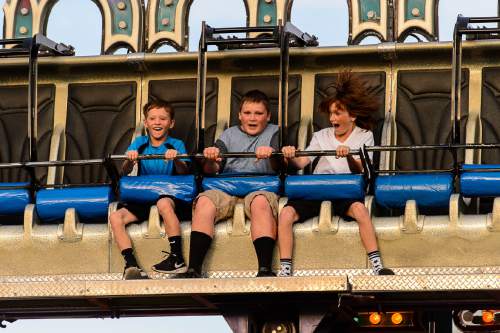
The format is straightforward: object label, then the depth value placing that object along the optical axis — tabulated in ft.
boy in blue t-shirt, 51.90
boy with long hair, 51.03
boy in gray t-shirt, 50.85
